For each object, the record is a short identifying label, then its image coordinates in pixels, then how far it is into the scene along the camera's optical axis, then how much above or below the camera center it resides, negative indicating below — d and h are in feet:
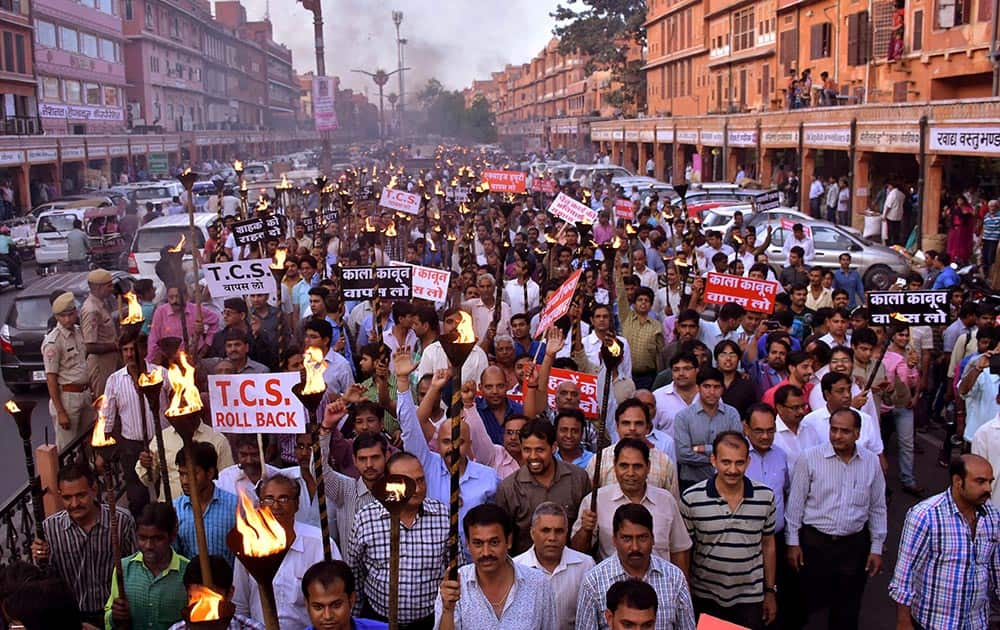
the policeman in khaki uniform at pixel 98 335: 30.40 -4.86
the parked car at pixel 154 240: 59.52 -4.36
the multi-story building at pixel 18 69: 142.31 +13.83
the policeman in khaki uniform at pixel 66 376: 29.04 -5.76
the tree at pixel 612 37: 205.57 +23.69
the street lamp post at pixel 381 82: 172.36 +14.25
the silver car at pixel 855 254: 66.69 -6.49
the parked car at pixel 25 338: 44.24 -6.99
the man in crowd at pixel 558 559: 16.40 -6.31
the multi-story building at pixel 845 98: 75.92 +5.45
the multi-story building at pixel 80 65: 159.12 +16.85
